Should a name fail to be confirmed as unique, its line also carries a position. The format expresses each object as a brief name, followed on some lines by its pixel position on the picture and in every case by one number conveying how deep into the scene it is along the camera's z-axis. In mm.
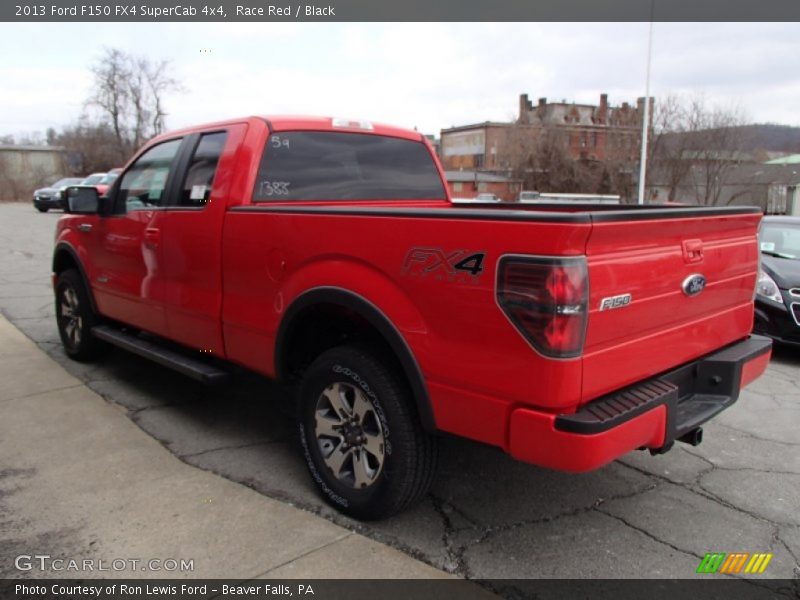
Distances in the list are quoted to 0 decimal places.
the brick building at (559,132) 45344
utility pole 22578
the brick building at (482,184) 48784
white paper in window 4037
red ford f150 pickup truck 2350
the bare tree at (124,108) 55469
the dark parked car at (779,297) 6363
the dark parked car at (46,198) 31656
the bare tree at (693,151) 37438
